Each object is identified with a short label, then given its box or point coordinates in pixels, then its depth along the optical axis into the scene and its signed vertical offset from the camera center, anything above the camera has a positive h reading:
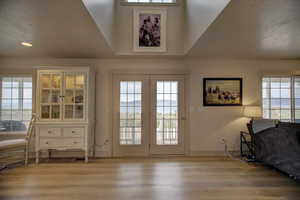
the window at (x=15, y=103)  4.60 -0.02
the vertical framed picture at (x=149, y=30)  4.46 +1.66
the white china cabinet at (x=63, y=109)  4.02 -0.13
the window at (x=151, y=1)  4.47 +2.39
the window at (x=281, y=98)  4.89 +0.16
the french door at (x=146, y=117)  4.68 -0.32
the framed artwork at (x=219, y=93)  4.75 +0.26
